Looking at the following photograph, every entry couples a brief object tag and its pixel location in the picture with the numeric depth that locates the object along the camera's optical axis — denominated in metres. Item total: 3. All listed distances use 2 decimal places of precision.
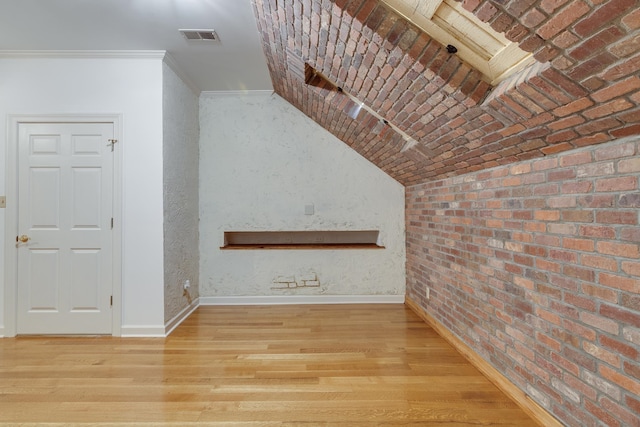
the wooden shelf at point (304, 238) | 4.18
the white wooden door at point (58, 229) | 2.99
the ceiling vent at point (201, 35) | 2.62
